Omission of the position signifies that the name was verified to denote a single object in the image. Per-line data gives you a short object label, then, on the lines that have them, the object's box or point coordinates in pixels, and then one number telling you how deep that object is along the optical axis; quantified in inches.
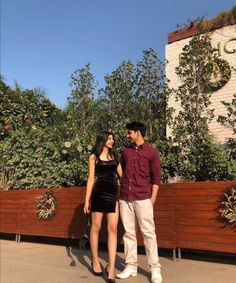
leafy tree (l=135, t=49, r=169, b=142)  188.5
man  110.1
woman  116.4
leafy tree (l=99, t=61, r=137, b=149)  191.8
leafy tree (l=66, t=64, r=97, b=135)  222.0
